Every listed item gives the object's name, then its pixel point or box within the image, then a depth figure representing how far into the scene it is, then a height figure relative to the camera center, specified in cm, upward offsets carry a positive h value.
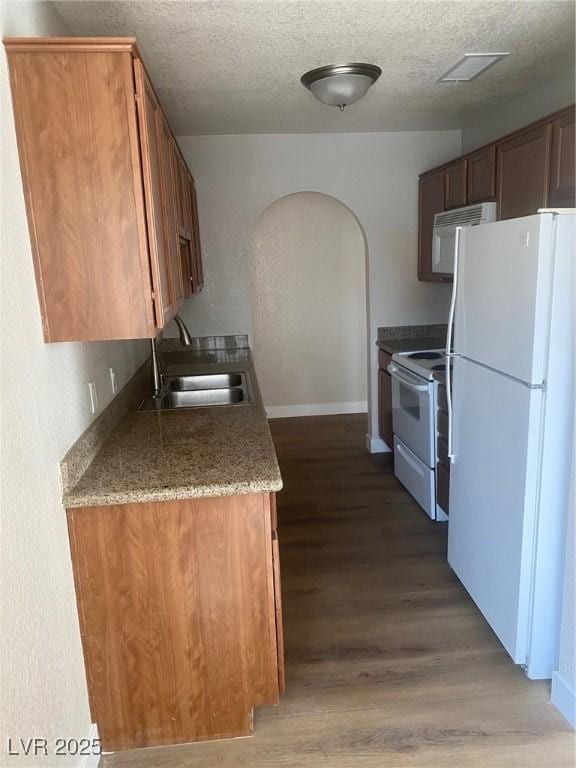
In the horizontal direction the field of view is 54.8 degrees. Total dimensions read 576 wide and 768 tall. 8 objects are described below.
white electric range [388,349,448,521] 329 -93
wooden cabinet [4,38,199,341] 149 +28
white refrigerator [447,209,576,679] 187 -54
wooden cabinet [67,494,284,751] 175 -107
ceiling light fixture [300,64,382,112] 251 +88
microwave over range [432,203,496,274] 312 +28
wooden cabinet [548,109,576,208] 239 +46
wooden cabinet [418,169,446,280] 385 +43
